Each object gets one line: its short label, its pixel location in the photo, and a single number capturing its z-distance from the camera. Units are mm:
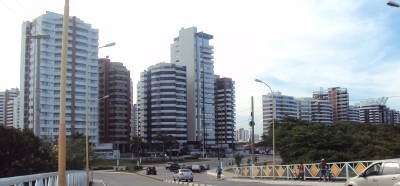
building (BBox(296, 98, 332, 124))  180000
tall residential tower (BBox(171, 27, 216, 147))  146500
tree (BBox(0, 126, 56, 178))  25953
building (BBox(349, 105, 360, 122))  188800
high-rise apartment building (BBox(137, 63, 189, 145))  135875
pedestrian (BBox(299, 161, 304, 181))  27547
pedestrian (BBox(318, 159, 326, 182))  24550
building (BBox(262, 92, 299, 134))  179375
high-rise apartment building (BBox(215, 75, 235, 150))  156875
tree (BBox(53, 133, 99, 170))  37306
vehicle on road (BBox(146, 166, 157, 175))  59803
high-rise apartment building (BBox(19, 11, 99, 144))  102688
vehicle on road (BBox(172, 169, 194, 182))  40562
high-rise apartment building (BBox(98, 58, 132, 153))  120062
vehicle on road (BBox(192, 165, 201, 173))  68250
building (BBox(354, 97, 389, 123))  153975
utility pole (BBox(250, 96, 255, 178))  39562
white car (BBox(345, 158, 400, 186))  12227
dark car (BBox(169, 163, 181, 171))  67638
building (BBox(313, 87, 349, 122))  185625
